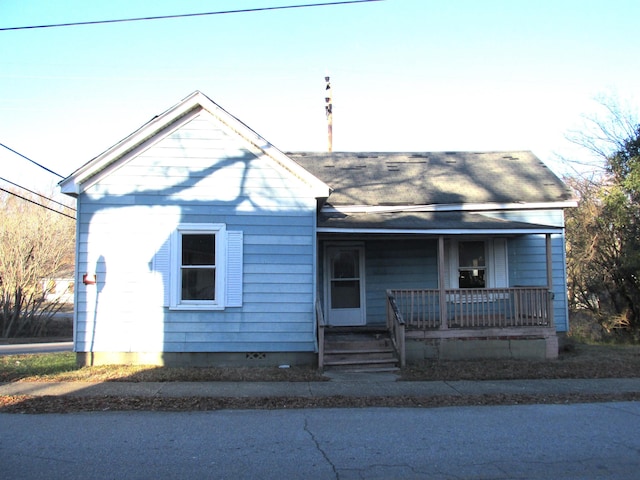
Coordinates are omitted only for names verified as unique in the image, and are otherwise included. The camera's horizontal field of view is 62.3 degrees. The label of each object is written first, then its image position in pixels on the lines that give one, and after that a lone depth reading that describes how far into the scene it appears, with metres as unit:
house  10.05
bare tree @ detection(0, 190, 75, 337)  25.02
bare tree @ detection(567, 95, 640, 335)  15.30
